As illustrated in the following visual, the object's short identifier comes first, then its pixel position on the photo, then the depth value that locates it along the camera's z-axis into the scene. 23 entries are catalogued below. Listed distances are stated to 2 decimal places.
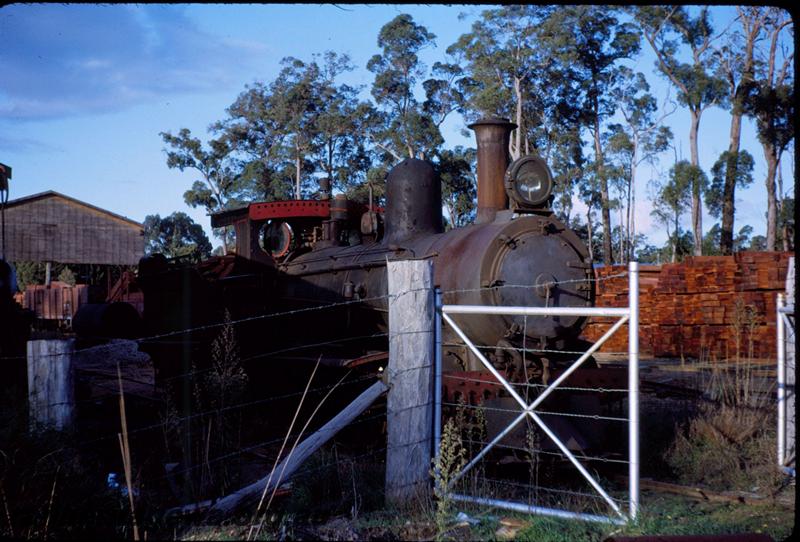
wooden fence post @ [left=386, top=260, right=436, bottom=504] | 4.73
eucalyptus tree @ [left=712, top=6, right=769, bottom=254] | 27.47
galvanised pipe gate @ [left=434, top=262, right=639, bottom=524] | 4.38
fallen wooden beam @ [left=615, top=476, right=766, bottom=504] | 5.33
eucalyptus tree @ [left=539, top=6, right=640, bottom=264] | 30.53
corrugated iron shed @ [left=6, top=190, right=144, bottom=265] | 31.67
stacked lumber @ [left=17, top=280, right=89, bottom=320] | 26.61
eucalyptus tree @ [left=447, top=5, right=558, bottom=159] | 30.44
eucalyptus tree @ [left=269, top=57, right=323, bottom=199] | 33.41
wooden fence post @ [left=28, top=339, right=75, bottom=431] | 4.40
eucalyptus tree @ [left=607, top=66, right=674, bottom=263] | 33.00
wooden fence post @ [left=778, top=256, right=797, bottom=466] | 6.08
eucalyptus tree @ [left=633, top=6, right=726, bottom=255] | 29.48
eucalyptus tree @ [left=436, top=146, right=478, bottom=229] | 31.78
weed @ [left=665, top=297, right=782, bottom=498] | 5.95
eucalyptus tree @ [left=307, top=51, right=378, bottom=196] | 32.50
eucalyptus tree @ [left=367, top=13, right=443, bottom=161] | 31.56
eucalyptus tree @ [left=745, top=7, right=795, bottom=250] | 26.39
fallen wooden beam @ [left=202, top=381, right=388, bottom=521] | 4.21
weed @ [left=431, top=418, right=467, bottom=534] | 4.23
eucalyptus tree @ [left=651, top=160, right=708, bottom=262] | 29.50
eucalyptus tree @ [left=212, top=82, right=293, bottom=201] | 34.09
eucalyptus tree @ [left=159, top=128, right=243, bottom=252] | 36.59
